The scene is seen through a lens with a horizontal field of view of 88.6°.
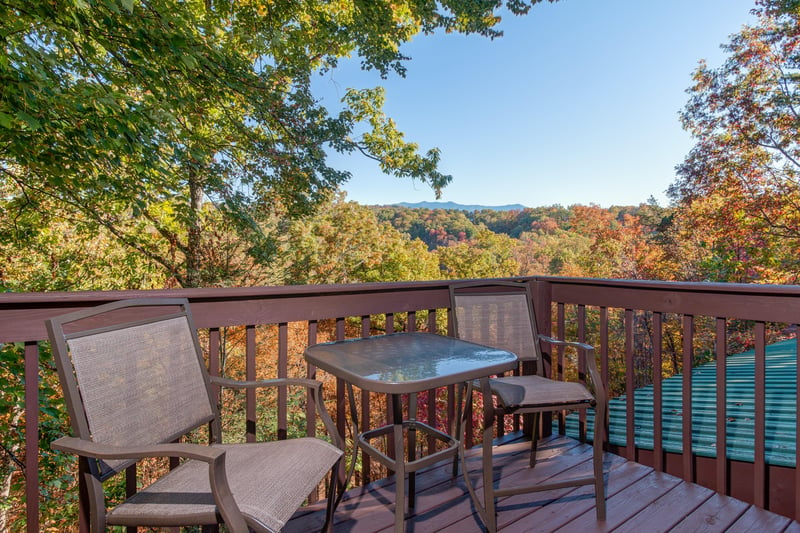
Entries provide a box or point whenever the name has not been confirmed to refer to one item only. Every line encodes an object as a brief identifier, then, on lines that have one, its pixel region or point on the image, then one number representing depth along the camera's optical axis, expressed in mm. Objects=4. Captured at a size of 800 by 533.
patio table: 1394
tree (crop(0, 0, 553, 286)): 3645
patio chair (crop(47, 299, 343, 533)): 1097
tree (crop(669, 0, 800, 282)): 8734
